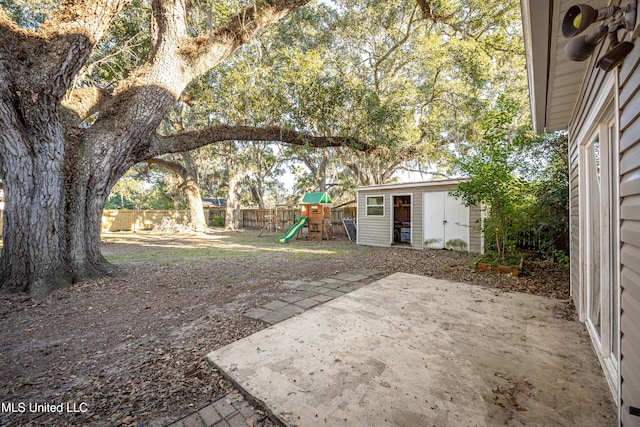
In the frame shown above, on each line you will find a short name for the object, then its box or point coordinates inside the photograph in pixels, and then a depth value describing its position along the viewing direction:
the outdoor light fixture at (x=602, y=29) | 1.15
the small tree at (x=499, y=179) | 4.95
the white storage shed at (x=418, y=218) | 7.91
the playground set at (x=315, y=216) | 11.41
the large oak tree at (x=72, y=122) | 3.52
